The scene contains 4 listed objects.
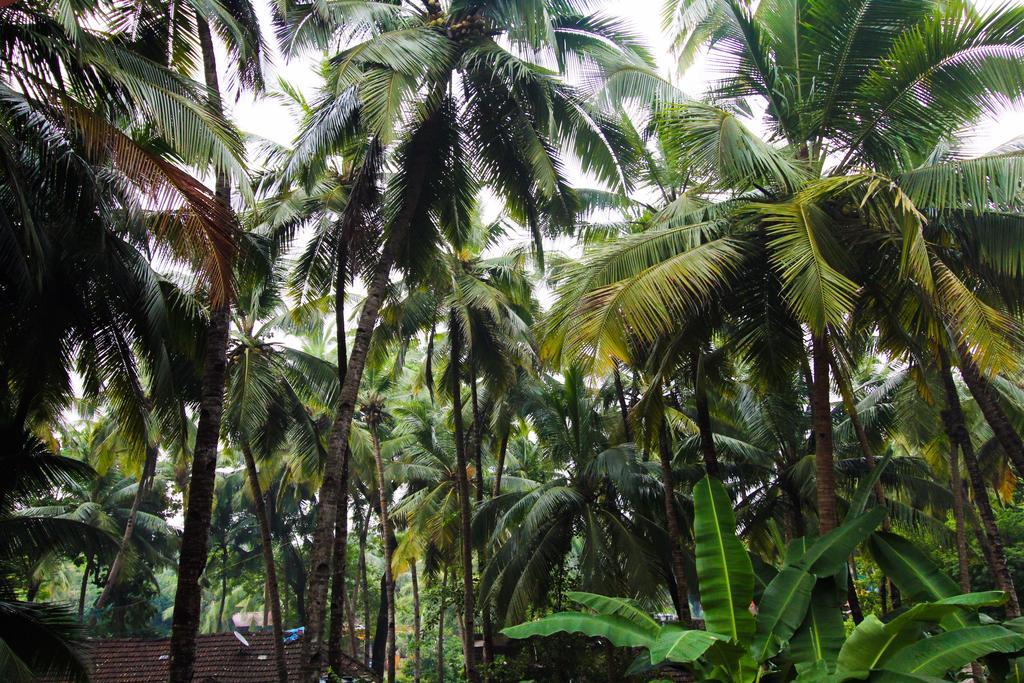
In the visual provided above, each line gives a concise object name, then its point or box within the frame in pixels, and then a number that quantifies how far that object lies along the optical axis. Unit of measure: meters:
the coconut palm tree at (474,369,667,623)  15.23
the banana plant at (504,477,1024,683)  5.77
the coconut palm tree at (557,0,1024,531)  7.77
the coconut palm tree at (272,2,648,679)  9.98
